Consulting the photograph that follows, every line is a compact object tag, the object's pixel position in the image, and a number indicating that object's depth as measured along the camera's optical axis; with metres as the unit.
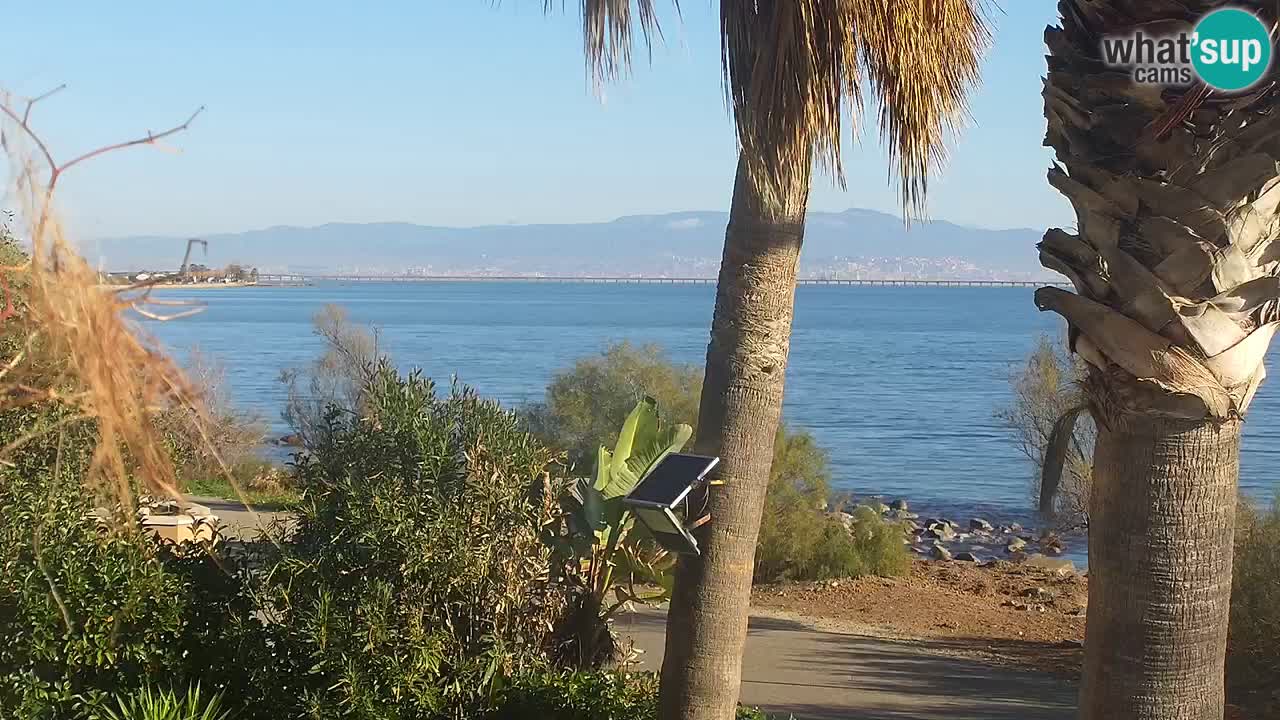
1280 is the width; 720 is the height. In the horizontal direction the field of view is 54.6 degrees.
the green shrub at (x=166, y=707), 6.19
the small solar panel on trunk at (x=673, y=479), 5.56
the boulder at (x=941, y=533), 27.03
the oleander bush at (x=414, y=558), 6.31
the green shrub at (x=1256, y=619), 10.42
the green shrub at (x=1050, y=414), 20.45
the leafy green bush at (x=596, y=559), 7.65
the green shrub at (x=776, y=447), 17.39
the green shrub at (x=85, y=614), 6.37
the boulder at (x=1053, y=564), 20.08
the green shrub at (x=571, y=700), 6.85
